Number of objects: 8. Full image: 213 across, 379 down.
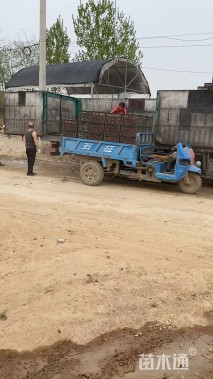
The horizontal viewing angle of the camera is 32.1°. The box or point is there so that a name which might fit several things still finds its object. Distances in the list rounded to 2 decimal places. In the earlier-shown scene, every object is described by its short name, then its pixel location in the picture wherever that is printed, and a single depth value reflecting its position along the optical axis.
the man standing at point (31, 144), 11.24
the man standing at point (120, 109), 10.96
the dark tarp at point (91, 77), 17.59
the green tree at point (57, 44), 23.95
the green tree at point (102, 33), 22.90
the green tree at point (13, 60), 28.69
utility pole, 13.91
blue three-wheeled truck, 9.67
